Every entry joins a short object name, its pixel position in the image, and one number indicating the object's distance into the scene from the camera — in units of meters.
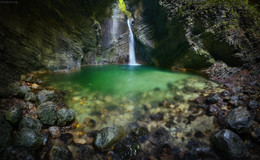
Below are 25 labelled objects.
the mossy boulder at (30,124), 2.46
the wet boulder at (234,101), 3.62
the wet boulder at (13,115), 2.40
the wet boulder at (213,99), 3.95
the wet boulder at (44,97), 3.48
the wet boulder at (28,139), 2.08
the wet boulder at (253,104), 3.28
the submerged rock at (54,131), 2.72
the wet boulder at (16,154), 1.73
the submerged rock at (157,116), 3.56
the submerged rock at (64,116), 3.03
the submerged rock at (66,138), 2.66
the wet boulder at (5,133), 1.92
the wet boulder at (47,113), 2.91
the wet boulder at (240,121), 2.56
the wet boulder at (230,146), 2.21
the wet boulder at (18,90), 3.42
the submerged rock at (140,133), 2.93
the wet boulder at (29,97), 3.48
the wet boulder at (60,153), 2.12
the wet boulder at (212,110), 3.52
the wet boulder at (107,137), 2.54
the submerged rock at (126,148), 2.43
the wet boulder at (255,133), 2.46
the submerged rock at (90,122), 3.23
